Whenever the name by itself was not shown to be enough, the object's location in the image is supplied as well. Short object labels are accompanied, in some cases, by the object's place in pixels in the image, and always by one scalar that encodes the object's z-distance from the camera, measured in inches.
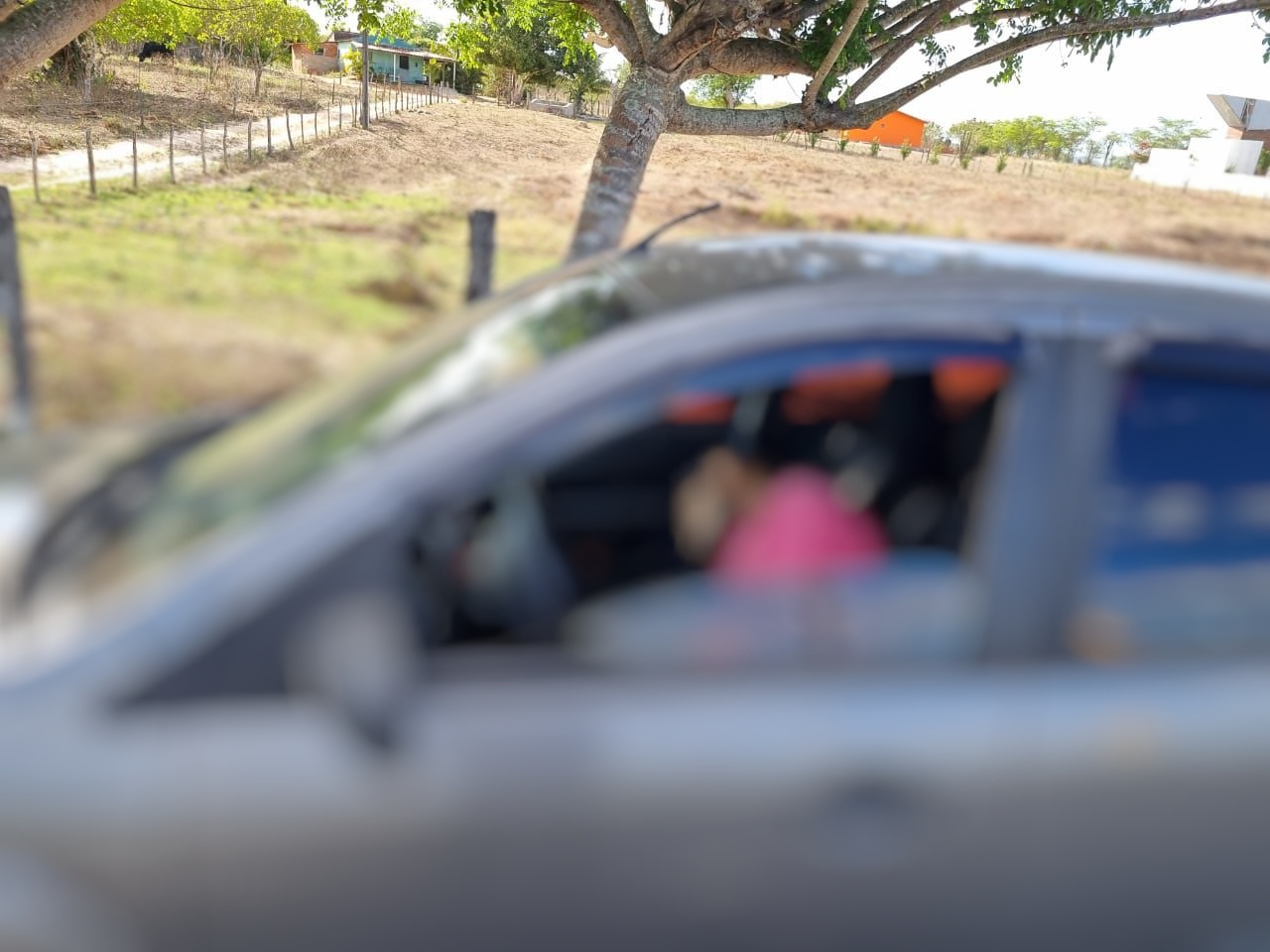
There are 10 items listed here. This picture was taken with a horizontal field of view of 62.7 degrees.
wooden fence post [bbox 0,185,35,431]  153.3
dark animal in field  1893.6
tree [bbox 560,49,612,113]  1852.9
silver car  56.9
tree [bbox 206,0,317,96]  1406.3
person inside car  70.1
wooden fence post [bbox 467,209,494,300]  219.9
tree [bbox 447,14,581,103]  1908.2
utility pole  1090.9
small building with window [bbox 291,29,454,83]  2579.2
